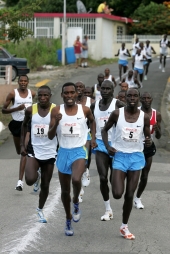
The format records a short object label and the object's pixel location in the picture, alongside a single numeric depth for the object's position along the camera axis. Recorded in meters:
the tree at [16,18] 19.83
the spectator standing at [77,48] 36.38
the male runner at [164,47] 29.81
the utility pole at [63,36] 36.62
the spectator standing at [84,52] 36.59
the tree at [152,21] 49.41
